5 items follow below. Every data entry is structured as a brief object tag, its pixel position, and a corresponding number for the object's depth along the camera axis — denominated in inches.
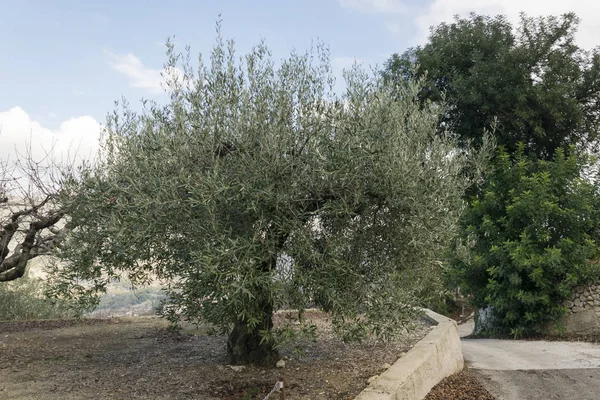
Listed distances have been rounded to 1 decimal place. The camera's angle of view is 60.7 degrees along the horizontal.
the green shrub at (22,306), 896.7
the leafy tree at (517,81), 889.5
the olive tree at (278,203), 276.4
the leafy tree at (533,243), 688.4
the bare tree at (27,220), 518.0
